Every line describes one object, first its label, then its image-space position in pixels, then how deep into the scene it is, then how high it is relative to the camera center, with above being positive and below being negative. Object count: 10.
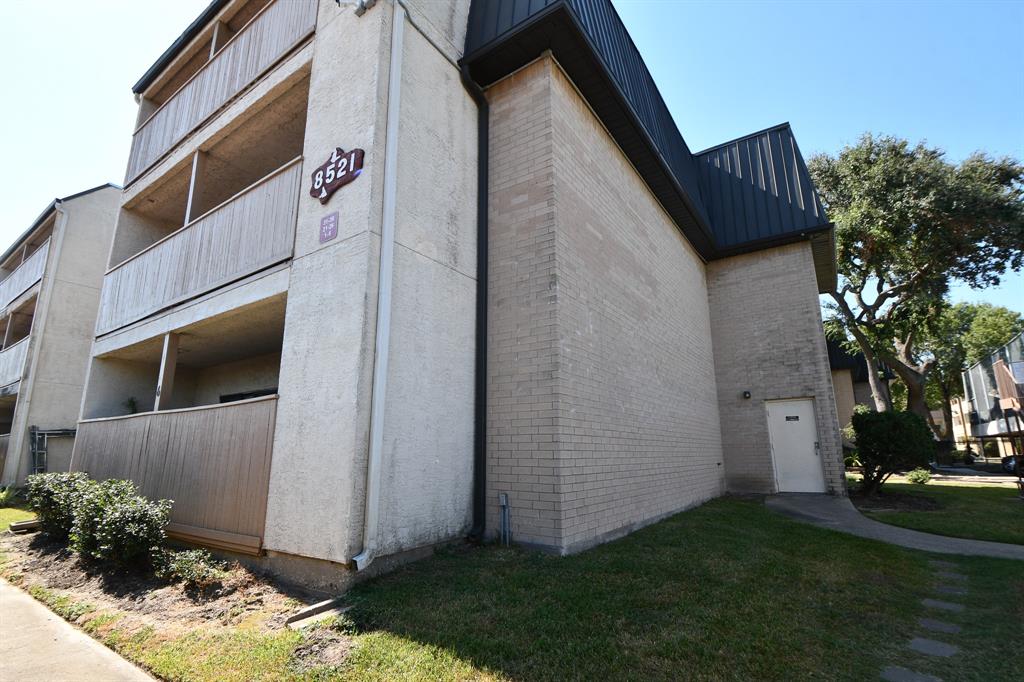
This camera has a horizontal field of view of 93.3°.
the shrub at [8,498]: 10.73 -1.15
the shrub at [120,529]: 5.04 -0.88
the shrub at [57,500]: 6.54 -0.74
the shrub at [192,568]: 4.55 -1.19
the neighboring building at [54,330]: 12.25 +3.13
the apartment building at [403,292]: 4.95 +1.96
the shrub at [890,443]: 10.27 -0.01
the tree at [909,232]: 17.22 +7.65
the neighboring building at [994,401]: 18.71 +1.98
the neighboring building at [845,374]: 22.88 +3.38
